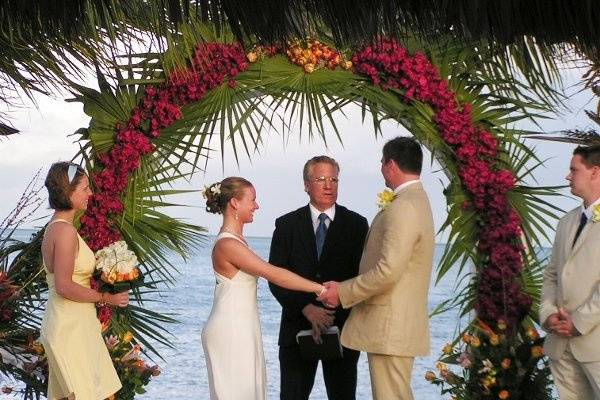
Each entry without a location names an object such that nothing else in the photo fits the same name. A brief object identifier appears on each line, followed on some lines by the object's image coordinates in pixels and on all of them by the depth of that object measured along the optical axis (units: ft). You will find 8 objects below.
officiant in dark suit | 23.48
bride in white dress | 21.66
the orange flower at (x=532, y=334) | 26.03
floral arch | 26.84
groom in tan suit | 20.77
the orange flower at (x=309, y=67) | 26.84
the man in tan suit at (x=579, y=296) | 20.12
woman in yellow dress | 20.85
